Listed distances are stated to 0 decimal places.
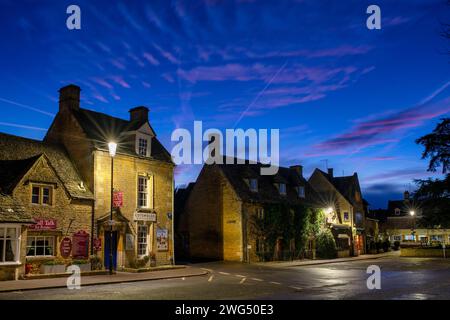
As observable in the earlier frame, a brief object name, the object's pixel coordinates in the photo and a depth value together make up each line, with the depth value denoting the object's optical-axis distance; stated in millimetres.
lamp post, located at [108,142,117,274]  23669
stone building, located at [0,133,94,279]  22516
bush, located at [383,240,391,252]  65562
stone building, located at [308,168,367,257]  52938
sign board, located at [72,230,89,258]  26198
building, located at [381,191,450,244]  81300
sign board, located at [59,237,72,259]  25453
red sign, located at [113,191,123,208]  28641
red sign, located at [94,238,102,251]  27266
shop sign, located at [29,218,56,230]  24362
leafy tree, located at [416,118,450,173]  29266
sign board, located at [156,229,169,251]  31752
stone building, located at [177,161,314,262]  39969
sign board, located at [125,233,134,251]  29344
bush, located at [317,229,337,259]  46812
